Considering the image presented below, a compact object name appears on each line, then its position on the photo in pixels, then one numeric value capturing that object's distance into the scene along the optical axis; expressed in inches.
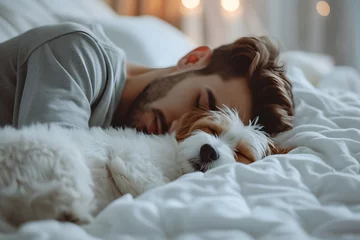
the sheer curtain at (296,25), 128.5
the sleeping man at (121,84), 45.9
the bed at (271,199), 27.5
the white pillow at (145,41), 75.4
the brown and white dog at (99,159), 28.9
